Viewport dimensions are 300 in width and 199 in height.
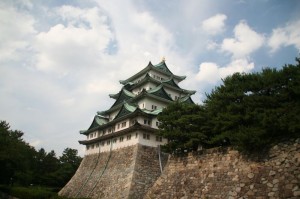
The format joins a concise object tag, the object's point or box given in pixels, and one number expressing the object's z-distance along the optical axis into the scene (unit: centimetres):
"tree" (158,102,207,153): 2141
